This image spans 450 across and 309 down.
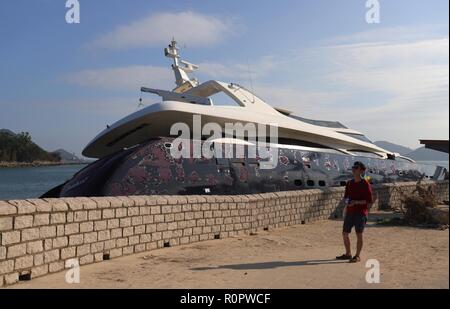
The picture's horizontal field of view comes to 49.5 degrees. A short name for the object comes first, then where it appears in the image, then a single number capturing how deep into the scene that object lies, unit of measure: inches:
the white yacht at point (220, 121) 631.2
